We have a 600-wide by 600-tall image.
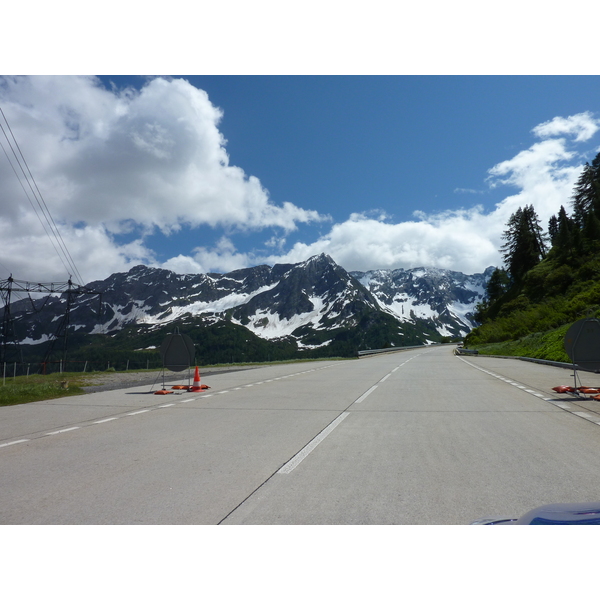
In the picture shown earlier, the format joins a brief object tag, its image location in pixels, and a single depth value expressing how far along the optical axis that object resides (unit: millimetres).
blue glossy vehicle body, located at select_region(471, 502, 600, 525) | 2742
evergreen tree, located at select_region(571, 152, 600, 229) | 86500
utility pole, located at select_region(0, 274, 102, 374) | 56281
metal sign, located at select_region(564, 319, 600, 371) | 12164
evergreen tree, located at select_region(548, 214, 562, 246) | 116625
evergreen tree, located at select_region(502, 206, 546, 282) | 88875
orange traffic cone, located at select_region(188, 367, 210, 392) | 16031
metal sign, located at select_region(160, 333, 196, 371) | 15711
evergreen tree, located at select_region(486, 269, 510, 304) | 107050
